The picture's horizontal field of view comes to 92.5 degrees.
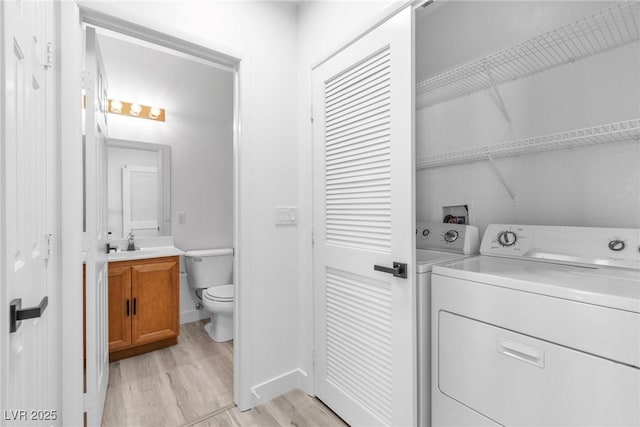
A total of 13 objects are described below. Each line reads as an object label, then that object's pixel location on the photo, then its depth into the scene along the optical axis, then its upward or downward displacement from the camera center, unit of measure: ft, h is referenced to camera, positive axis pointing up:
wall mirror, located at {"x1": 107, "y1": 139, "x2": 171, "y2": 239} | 9.67 +0.79
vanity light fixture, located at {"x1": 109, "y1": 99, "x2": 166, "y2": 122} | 9.39 +3.26
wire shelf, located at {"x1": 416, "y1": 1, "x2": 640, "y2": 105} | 4.07 +2.40
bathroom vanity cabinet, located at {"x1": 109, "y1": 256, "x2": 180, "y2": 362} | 7.93 -2.53
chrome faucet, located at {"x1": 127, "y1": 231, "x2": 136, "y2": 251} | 9.30 -0.96
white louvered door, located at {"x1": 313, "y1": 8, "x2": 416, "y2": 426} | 4.41 -0.24
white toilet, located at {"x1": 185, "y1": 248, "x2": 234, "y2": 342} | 8.87 -2.36
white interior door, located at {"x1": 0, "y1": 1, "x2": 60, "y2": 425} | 2.40 -0.03
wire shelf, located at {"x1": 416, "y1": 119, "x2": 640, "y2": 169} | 4.05 +1.04
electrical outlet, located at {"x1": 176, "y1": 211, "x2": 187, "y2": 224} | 10.59 -0.16
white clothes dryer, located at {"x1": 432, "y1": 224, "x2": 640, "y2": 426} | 2.78 -1.28
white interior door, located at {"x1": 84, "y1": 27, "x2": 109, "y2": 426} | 4.66 -0.29
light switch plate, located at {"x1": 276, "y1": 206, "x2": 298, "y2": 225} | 6.50 -0.06
